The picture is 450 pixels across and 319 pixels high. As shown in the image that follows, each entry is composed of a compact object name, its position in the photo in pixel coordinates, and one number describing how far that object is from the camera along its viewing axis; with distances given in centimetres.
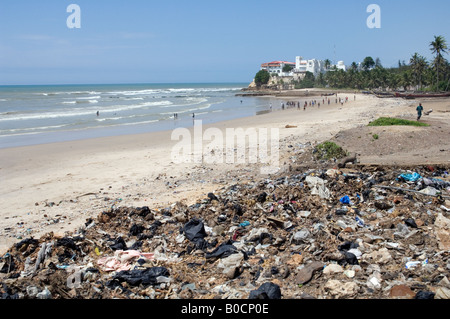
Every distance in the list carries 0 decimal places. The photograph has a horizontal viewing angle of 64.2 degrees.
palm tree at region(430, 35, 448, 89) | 5378
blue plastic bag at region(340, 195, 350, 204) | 798
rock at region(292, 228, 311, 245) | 643
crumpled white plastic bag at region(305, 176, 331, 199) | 830
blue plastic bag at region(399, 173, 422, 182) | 874
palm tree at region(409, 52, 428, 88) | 6281
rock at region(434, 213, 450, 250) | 575
